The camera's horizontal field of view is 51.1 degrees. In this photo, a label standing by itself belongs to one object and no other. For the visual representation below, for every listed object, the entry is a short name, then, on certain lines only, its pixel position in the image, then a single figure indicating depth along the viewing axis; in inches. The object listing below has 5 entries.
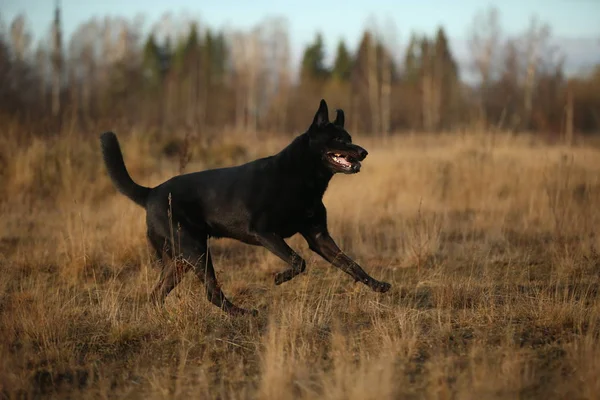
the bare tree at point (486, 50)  1452.5
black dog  192.2
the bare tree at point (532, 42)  1274.6
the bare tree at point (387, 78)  1452.8
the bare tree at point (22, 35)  1201.4
